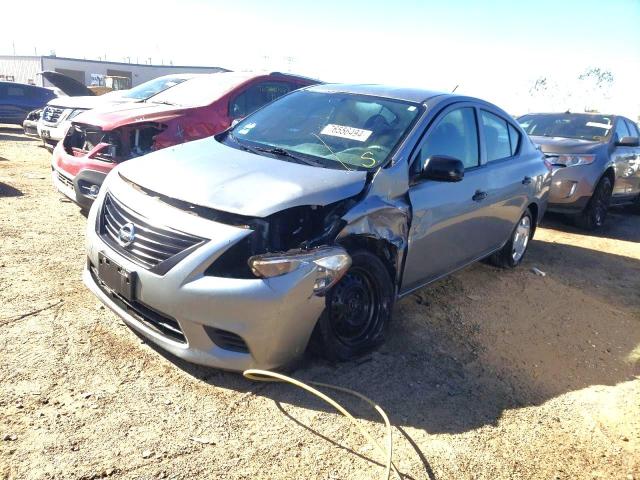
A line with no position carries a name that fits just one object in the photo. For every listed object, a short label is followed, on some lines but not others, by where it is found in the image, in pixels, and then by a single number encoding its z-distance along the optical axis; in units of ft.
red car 16.96
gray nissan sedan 8.83
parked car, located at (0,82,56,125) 51.75
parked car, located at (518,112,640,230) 24.66
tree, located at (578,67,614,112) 153.89
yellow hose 8.43
